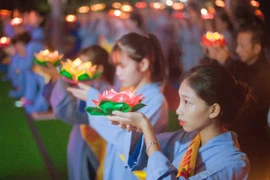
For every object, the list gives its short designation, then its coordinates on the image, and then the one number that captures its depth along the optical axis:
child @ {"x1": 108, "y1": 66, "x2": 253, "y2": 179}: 2.29
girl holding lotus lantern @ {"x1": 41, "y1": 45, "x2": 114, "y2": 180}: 2.50
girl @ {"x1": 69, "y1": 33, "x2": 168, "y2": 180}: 2.42
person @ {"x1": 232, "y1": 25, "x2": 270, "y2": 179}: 2.46
